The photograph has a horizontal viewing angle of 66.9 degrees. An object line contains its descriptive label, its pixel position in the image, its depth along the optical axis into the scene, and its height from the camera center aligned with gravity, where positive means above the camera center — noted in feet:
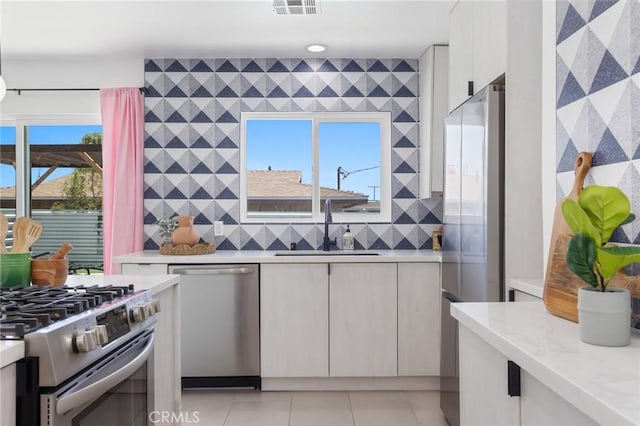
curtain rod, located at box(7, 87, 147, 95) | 13.03 +3.23
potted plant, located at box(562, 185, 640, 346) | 3.40 -0.36
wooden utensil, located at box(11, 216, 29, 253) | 5.80 -0.31
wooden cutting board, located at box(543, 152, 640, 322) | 4.07 -0.57
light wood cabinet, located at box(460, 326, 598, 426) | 3.09 -1.40
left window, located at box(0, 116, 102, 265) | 13.51 +0.78
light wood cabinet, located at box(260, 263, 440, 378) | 10.84 -2.49
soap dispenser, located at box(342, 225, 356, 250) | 12.56 -0.81
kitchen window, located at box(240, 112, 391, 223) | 13.07 +1.13
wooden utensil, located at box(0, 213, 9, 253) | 5.68 -0.24
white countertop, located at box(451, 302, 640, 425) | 2.45 -0.96
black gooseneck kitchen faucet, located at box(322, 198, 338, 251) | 12.42 -0.34
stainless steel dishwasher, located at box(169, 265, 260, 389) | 10.77 -2.56
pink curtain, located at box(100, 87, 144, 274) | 12.48 +1.05
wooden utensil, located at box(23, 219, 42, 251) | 5.84 -0.28
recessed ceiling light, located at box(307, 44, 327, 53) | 11.76 +3.99
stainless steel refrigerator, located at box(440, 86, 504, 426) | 7.21 -0.09
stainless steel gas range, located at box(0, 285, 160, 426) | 3.84 -1.30
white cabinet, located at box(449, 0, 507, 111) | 7.30 +2.78
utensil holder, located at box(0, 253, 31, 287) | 5.67 -0.71
